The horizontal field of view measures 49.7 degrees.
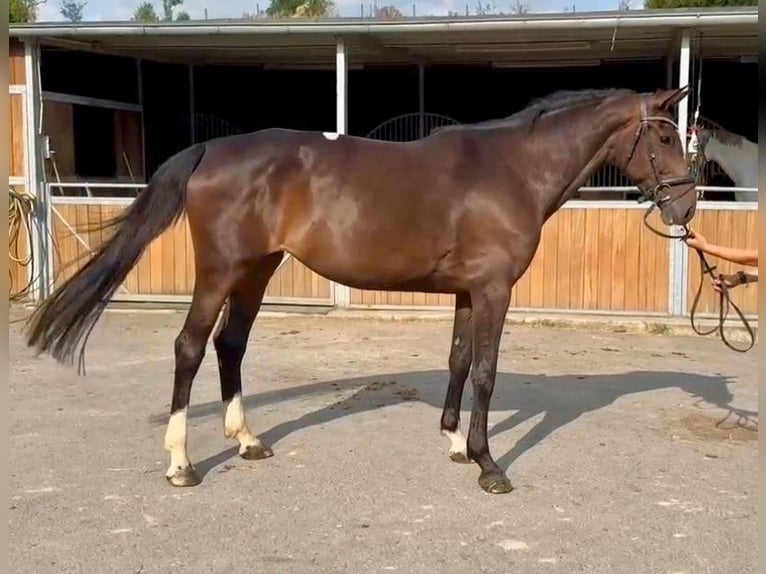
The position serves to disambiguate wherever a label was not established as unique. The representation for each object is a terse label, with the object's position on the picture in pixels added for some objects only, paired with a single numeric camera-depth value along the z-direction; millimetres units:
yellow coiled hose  8766
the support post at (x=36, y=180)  8781
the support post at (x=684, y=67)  7457
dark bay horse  3820
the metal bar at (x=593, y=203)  7730
